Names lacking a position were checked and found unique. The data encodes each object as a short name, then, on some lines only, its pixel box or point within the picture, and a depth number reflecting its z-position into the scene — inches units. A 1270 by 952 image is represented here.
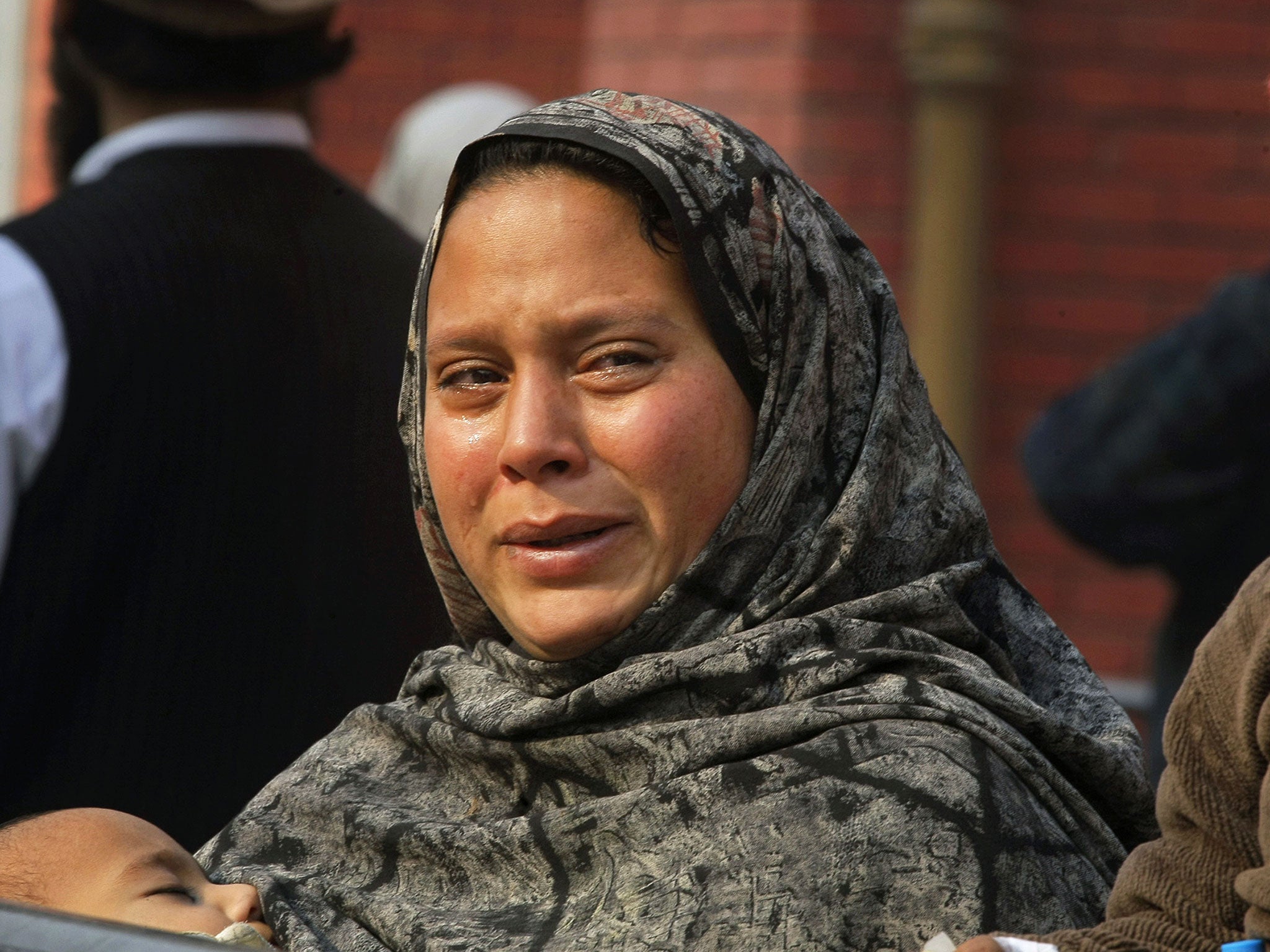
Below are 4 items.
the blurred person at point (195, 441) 239.6
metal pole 438.9
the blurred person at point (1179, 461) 253.9
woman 151.9
